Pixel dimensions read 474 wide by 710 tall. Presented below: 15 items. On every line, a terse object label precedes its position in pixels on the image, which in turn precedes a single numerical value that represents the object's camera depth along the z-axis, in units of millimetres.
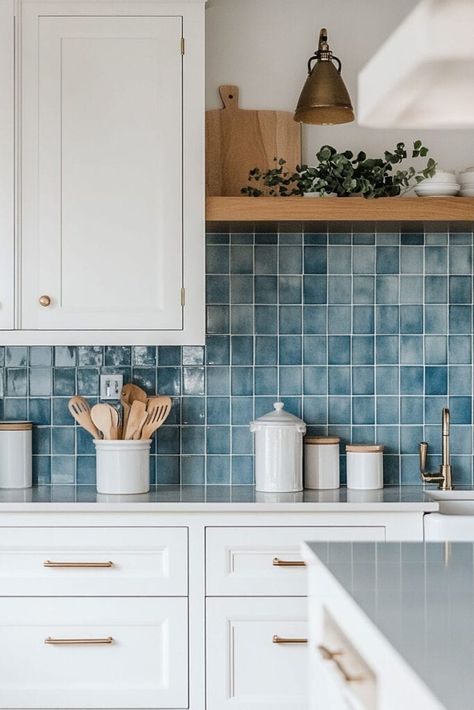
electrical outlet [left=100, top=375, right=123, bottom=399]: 3373
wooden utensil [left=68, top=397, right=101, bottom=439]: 3152
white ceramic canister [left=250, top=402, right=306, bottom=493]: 3141
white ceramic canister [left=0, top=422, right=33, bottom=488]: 3260
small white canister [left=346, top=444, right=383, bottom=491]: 3219
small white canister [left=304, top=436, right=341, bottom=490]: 3242
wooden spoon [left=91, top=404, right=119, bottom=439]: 3098
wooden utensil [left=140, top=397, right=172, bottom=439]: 3137
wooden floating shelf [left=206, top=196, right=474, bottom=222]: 3086
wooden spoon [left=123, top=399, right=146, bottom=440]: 3113
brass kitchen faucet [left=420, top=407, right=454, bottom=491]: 3309
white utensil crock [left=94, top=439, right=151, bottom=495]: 3090
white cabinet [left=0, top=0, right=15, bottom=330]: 3059
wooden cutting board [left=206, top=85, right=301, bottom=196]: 3398
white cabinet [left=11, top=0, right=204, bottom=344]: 3076
